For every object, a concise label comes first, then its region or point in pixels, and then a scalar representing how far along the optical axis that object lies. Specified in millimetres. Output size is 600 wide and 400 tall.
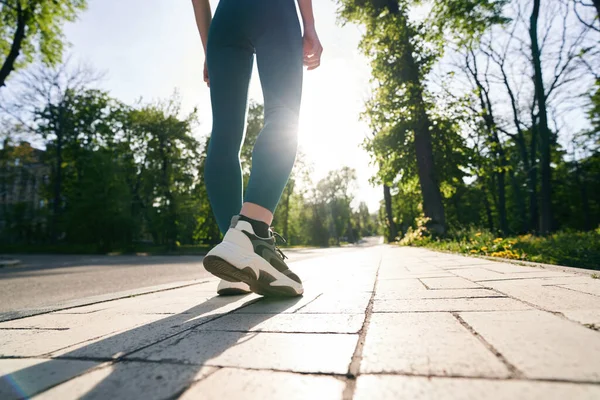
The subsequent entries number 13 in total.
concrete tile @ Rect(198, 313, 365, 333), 1126
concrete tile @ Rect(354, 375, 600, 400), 591
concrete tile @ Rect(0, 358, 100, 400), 757
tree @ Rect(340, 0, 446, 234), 11781
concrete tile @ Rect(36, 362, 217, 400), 694
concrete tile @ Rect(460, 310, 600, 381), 685
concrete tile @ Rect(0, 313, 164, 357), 1116
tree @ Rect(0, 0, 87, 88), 14234
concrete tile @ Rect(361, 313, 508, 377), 729
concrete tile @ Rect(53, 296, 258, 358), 1001
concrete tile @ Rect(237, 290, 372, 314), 1431
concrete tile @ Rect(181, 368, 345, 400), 653
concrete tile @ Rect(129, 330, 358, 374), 815
